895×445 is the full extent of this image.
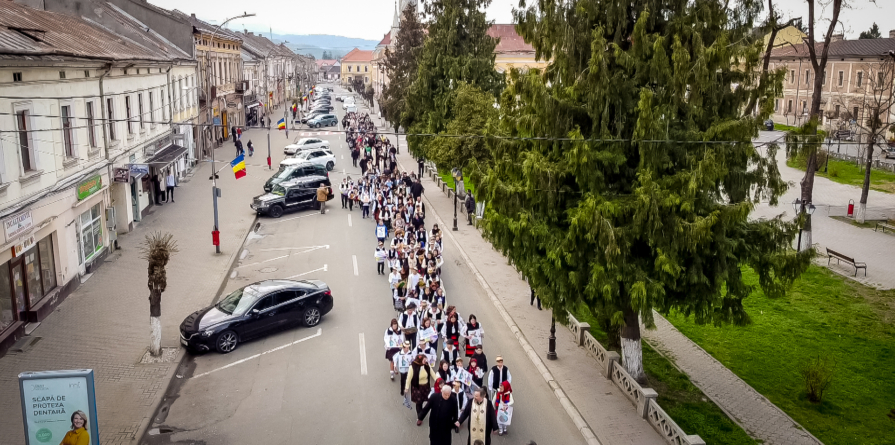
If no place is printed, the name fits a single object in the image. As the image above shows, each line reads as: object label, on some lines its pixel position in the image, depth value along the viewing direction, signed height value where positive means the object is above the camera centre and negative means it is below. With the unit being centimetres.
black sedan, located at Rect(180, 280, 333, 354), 1534 -506
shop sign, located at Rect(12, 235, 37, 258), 1527 -342
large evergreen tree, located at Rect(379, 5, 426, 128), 4350 +224
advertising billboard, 921 -412
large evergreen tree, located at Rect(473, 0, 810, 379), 1113 -122
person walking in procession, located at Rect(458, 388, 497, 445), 1067 -498
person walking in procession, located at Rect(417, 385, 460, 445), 1063 -490
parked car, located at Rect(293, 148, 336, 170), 4288 -389
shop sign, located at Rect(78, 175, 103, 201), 1967 -270
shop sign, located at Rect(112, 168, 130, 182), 2336 -271
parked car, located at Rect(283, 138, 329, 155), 4694 -346
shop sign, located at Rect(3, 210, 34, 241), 1452 -281
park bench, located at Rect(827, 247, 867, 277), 2147 -517
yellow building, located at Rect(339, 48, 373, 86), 19488 +874
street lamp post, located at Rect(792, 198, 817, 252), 2274 -381
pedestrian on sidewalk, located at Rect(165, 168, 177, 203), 3212 -410
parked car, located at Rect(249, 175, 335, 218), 3027 -457
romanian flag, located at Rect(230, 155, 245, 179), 2917 -302
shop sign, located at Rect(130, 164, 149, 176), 2471 -266
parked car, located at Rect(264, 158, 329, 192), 3309 -379
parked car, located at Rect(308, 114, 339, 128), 6944 -268
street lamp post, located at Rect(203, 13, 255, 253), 2320 -464
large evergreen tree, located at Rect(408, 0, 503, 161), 3089 +151
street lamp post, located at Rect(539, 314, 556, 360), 1495 -543
